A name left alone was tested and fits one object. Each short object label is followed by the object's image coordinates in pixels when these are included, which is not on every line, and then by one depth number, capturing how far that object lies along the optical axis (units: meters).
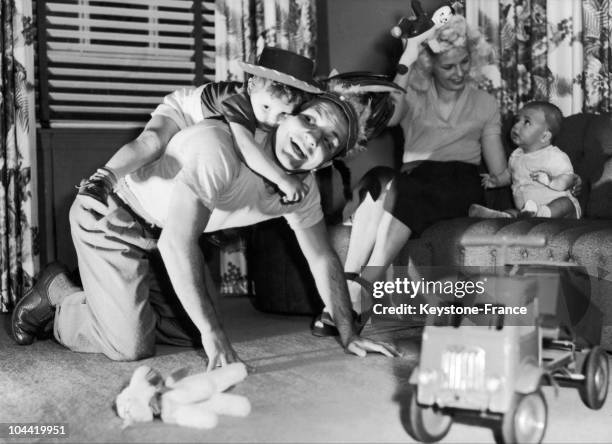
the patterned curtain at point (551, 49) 3.68
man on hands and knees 2.08
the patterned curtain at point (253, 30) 3.76
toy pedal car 1.43
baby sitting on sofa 2.88
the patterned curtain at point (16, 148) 3.47
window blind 3.65
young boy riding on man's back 2.08
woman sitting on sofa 2.85
